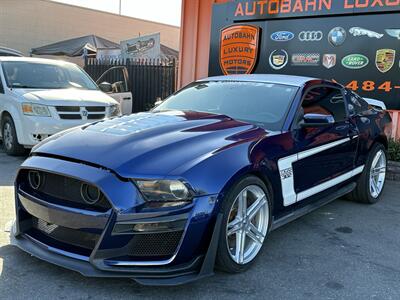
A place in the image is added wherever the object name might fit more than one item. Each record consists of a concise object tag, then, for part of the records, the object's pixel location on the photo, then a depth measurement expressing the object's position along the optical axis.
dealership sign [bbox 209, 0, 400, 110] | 8.34
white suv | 7.05
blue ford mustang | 2.89
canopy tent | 20.91
